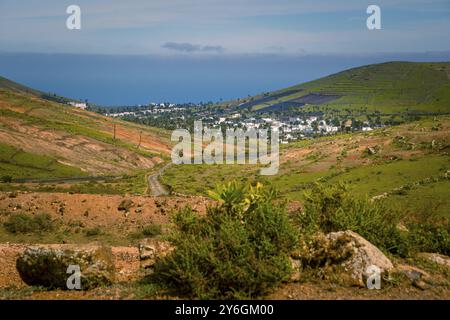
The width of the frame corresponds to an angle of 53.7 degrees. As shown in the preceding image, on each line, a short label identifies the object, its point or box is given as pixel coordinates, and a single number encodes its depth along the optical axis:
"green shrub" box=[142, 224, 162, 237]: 23.09
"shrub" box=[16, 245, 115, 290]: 12.25
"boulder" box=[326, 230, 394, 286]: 11.31
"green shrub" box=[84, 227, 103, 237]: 23.41
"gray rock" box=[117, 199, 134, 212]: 26.53
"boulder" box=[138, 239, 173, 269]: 14.74
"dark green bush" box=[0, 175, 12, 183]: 54.38
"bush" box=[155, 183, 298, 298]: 10.34
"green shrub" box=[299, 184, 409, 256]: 13.37
